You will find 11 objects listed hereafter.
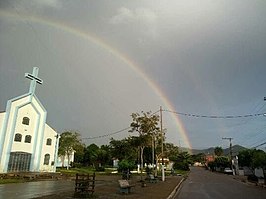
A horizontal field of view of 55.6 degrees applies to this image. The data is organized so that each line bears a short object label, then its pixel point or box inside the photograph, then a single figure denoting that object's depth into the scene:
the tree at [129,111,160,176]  43.78
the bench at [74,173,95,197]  14.91
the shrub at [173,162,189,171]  91.82
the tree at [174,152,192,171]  92.88
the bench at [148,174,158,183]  29.89
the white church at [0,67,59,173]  41.03
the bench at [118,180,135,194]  17.27
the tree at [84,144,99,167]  85.38
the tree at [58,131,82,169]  61.78
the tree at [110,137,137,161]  70.19
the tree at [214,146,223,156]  171.75
